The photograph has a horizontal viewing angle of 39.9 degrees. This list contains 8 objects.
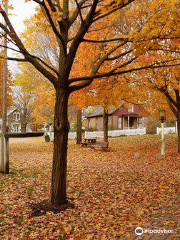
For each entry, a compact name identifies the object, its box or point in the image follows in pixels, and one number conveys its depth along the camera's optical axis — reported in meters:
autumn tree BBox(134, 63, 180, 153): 13.73
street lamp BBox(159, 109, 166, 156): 14.73
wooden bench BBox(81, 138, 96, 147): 20.62
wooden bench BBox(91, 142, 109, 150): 17.90
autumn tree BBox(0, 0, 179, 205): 5.85
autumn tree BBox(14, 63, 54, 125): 20.10
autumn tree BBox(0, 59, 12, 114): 17.17
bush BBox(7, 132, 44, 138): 44.50
